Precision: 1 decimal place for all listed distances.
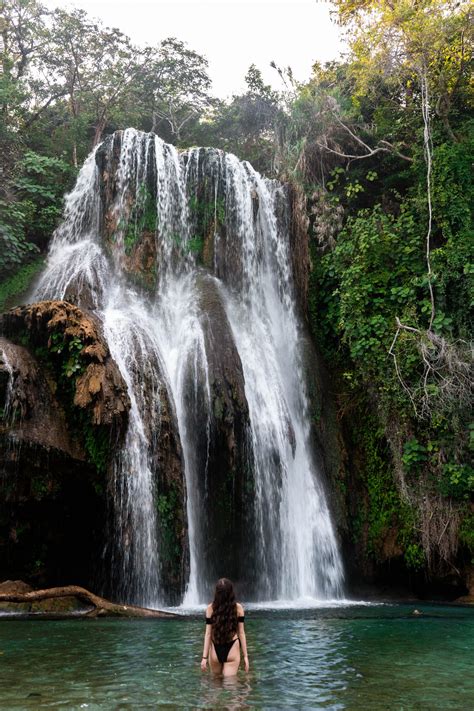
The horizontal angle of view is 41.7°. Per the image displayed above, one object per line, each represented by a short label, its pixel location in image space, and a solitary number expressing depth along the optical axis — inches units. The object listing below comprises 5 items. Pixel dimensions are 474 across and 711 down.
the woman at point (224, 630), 203.9
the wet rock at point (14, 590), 349.7
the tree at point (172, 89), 1046.4
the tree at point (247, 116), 1035.9
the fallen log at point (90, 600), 344.9
